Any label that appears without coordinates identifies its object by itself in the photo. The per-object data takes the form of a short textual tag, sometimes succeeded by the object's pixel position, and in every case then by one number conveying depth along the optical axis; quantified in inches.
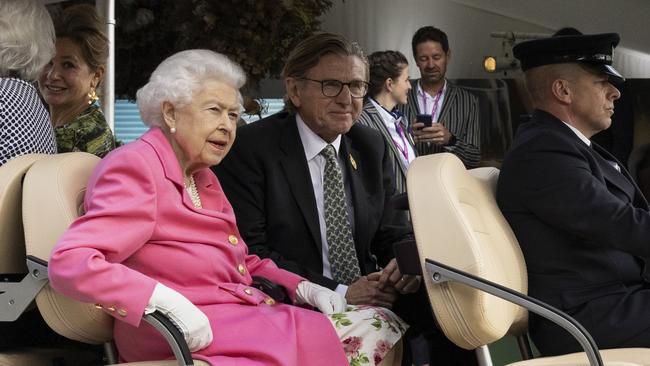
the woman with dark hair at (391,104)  212.1
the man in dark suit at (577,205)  135.1
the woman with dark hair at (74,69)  171.0
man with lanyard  243.6
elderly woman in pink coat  109.9
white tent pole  198.8
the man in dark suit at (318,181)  151.1
